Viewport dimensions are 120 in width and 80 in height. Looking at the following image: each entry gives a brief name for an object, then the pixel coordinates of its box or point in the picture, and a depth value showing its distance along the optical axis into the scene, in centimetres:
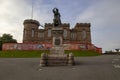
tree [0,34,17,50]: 3708
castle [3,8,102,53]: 3495
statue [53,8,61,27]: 1091
